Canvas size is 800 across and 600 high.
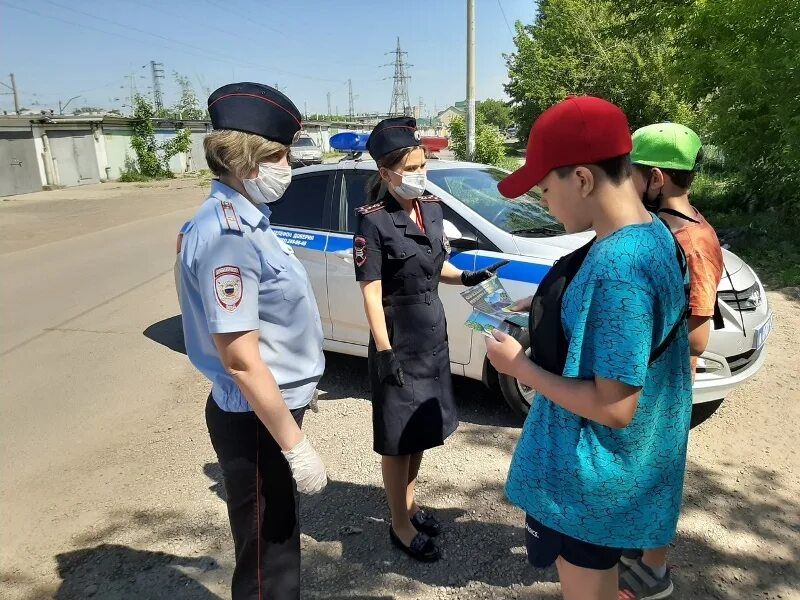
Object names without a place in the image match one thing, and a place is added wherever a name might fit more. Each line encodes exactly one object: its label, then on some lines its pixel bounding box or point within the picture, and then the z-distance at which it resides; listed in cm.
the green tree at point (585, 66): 2180
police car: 342
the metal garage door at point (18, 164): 2322
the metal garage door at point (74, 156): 2653
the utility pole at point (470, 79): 1212
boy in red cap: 125
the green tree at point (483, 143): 1528
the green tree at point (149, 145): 3095
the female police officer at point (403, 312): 246
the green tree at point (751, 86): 752
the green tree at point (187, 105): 4828
